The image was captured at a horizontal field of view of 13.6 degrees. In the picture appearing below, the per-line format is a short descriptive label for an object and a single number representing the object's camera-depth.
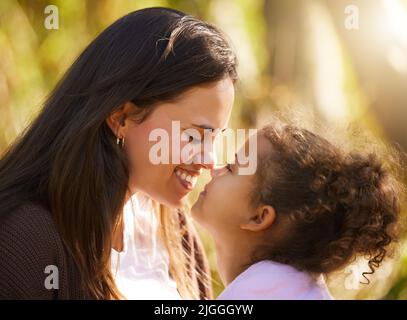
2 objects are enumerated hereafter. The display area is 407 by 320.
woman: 1.79
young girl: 1.80
